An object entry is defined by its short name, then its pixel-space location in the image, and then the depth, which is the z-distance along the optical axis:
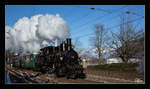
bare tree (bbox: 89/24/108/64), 27.07
